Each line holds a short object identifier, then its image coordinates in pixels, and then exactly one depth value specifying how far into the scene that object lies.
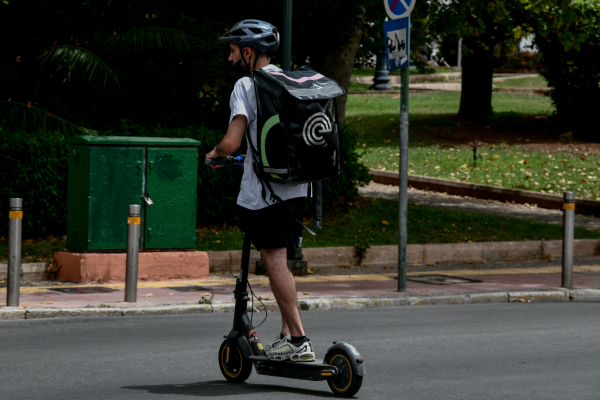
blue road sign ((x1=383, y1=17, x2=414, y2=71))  19.23
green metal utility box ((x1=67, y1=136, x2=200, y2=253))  19.78
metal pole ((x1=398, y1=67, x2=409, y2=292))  19.30
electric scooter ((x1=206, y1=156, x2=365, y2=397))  9.78
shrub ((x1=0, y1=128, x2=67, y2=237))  22.02
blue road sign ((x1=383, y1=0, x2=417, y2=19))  19.27
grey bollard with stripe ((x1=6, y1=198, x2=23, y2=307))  15.78
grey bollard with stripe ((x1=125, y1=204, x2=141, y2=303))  16.77
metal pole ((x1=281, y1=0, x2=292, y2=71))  21.19
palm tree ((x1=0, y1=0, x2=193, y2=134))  24.11
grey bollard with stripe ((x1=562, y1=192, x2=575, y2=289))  20.19
